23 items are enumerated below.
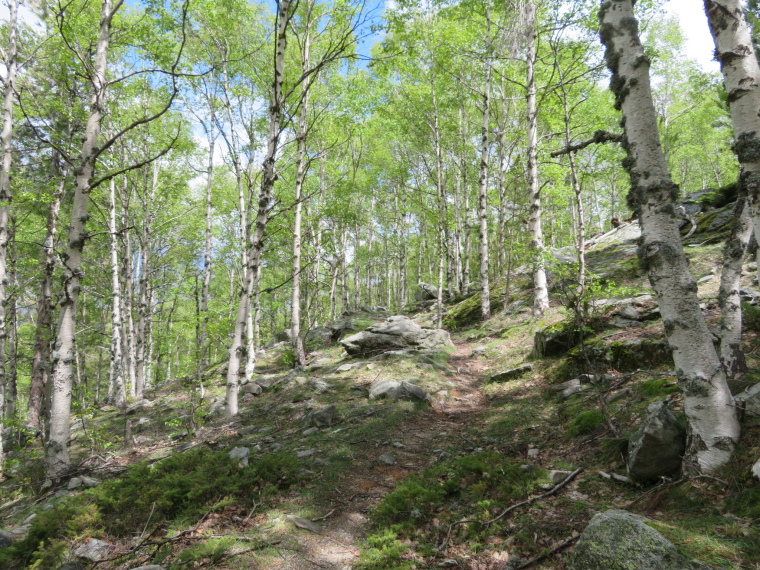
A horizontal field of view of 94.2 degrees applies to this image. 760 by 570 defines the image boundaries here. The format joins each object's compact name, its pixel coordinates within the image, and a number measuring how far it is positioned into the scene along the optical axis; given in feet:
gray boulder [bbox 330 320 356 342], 52.38
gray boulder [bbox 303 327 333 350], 52.06
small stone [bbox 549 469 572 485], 11.55
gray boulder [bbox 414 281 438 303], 76.84
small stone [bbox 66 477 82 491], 16.28
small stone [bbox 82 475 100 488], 16.29
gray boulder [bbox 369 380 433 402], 23.32
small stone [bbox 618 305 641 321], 23.01
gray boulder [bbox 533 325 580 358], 23.21
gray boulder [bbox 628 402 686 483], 9.78
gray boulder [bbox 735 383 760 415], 9.27
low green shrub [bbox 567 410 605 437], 14.48
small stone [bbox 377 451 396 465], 15.81
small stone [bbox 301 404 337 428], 20.71
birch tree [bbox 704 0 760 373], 8.61
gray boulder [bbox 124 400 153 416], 36.78
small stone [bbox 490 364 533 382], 25.13
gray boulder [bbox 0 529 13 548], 11.39
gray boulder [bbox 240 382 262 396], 33.69
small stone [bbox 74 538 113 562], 9.94
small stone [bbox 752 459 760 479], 7.71
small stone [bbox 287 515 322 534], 11.29
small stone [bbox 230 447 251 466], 15.08
